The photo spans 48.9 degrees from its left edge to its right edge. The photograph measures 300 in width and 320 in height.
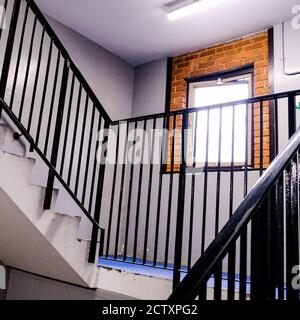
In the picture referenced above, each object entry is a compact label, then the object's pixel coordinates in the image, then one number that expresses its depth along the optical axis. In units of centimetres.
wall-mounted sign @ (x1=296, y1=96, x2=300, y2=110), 324
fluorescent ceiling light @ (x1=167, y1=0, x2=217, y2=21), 325
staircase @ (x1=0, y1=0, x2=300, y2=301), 110
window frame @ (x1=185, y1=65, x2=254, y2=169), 362
